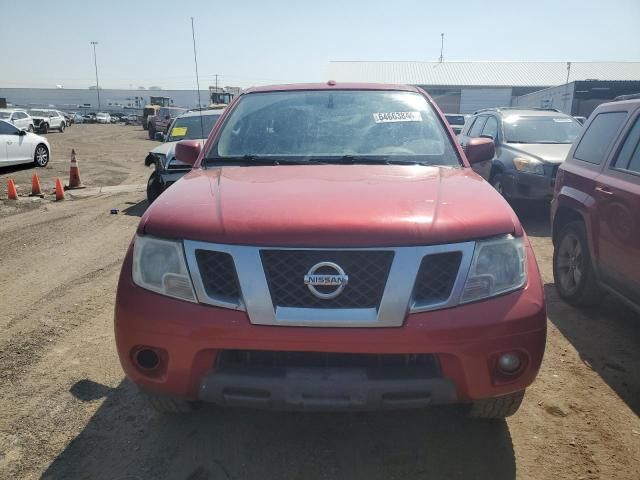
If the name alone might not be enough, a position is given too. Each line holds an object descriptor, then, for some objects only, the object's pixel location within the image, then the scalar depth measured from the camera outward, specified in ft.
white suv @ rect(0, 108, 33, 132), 90.55
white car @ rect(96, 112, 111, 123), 204.64
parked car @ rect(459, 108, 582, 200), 24.63
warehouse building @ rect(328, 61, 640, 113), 142.20
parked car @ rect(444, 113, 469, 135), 84.28
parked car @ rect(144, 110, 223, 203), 28.53
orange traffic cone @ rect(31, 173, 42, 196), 33.73
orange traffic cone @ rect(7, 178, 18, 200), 31.78
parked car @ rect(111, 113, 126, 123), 219.00
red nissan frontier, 6.59
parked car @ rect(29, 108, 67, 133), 120.06
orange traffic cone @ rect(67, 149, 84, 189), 37.34
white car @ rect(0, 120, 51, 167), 44.04
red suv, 11.33
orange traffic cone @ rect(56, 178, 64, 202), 32.75
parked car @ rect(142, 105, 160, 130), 151.84
